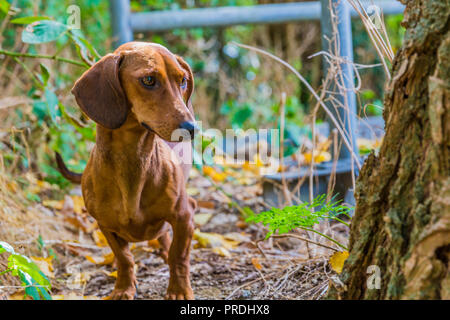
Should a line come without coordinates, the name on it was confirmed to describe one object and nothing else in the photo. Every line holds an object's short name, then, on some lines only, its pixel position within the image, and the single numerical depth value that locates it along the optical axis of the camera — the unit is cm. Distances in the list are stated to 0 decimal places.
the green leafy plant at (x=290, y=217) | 152
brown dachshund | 164
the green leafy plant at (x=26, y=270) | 147
